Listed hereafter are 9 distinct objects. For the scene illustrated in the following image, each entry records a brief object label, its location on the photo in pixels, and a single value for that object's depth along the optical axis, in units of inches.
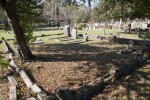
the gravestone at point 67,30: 741.9
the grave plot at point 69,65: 184.0
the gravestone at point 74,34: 640.5
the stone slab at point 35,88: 150.4
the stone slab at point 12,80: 174.9
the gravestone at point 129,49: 349.1
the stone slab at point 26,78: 170.7
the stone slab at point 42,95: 131.1
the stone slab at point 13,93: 138.7
